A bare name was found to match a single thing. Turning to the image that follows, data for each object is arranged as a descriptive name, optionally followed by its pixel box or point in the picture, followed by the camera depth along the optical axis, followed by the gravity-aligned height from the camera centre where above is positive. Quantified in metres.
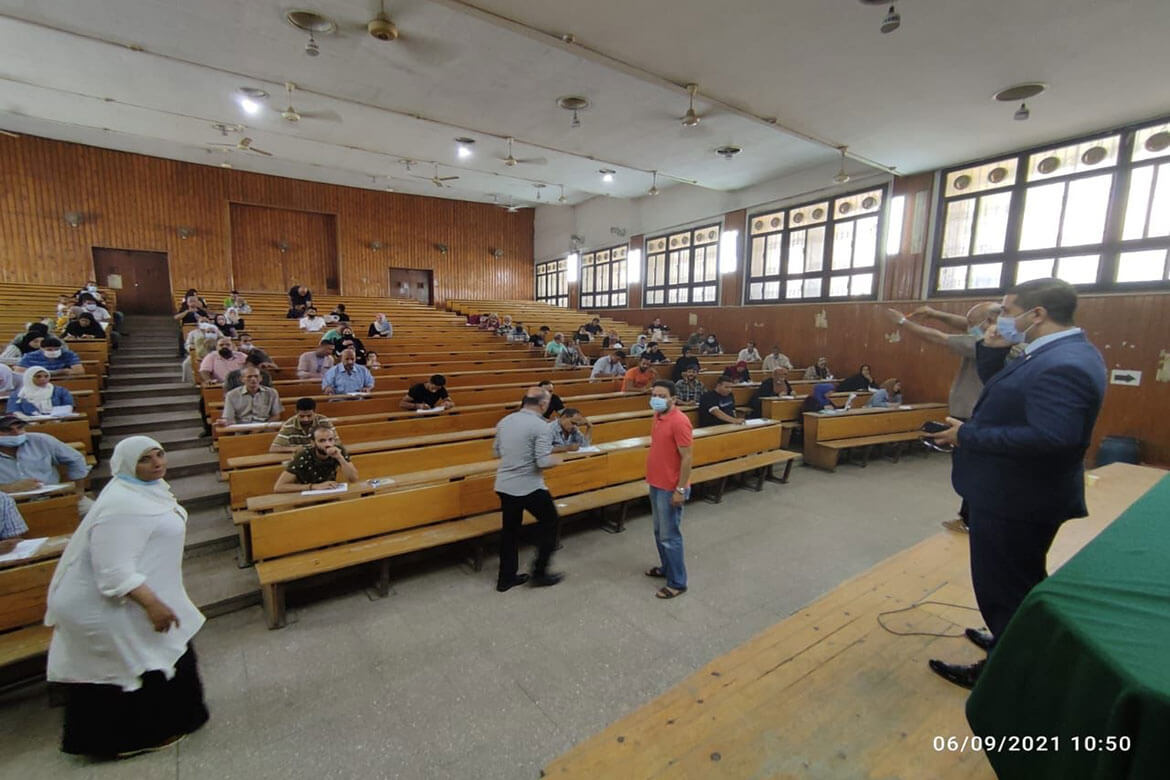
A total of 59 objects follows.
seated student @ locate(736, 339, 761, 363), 10.33 -0.48
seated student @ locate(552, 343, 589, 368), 8.99 -0.56
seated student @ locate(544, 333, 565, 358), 9.73 -0.35
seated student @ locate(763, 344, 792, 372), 9.65 -0.56
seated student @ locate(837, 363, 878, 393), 8.79 -0.87
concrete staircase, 3.22 -1.30
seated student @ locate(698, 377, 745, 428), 6.07 -0.89
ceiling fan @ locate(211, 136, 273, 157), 9.29 +3.38
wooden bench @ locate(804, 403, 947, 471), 6.46 -1.32
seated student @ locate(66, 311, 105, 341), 7.17 -0.14
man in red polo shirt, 3.20 -0.97
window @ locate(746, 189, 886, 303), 9.61 +1.74
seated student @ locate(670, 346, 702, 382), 7.37 -0.56
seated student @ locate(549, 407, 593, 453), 4.42 -0.98
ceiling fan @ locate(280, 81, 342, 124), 8.32 +3.52
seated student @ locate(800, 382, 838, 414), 7.00 -0.95
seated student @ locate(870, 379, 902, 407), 7.48 -0.94
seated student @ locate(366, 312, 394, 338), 9.55 -0.06
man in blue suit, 1.51 -0.34
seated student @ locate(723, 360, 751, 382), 7.89 -0.68
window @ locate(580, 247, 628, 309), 15.47 +1.62
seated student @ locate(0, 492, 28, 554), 2.71 -1.13
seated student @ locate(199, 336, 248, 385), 5.67 -0.48
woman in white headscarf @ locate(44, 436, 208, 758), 1.85 -1.14
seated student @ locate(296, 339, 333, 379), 6.39 -0.51
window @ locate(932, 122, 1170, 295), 6.53 +1.78
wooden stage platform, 1.56 -1.35
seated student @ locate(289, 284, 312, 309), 11.37 +0.62
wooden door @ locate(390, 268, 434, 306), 16.34 +1.38
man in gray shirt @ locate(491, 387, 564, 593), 3.38 -1.08
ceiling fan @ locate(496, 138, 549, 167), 10.77 +3.67
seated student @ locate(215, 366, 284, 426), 4.61 -0.76
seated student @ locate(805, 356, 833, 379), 9.42 -0.72
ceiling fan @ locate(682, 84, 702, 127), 6.20 +2.70
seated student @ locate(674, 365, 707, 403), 6.49 -0.78
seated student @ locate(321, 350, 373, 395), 5.81 -0.64
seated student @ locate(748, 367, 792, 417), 7.41 -0.83
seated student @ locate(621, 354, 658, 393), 7.32 -0.74
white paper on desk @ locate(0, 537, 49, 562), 2.43 -1.17
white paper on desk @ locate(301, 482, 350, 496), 3.26 -1.11
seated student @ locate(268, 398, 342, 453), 3.90 -0.85
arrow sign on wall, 6.53 -0.51
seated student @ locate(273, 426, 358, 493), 3.42 -1.01
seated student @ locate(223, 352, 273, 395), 5.05 -0.59
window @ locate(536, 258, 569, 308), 17.67 +1.64
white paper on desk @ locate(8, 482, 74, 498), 3.03 -1.07
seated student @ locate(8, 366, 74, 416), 4.38 -0.69
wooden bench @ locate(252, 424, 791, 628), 2.99 -1.39
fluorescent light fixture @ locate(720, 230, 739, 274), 11.80 +1.91
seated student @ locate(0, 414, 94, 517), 3.20 -0.96
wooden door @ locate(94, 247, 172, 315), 12.40 +1.10
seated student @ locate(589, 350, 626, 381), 8.16 -0.64
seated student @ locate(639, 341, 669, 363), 9.45 -0.48
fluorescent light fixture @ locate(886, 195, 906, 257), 9.01 +1.99
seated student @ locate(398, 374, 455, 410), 5.64 -0.82
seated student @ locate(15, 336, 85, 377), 5.41 -0.45
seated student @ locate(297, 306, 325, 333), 9.47 +0.01
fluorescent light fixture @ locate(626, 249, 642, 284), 14.56 +1.87
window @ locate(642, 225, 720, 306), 12.62 +1.67
